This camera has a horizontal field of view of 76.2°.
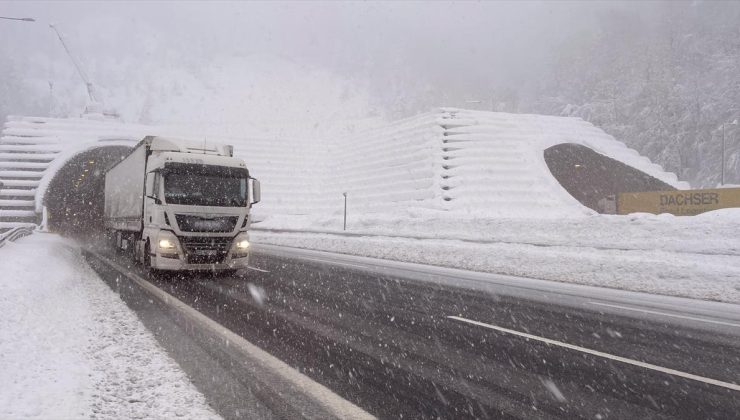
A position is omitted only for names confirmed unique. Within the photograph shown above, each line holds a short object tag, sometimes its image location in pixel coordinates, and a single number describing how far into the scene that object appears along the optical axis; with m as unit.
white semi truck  11.07
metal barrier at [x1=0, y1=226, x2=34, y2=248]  17.29
